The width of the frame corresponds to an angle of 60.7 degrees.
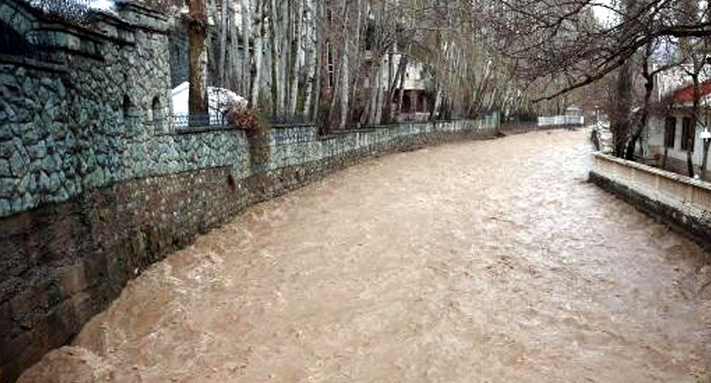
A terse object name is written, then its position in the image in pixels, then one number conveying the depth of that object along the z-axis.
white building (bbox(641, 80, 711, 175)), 20.58
